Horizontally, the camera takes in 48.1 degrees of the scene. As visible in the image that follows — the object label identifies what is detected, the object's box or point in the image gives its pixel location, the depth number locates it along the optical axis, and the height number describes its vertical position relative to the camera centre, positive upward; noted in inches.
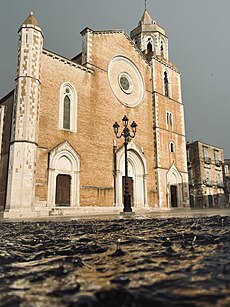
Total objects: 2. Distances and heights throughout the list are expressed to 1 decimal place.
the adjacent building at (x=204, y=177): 1510.8 +145.9
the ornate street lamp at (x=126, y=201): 496.3 +1.4
